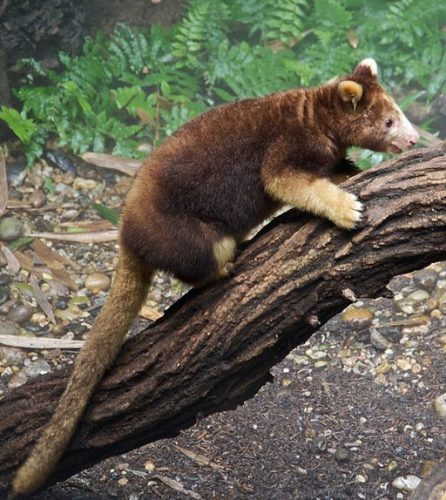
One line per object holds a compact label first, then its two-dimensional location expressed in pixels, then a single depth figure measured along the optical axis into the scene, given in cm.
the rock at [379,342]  553
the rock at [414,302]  585
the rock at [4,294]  602
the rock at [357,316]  575
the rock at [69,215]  685
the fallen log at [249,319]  330
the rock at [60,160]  721
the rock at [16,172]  702
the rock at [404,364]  535
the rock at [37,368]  543
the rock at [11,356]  552
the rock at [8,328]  574
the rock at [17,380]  536
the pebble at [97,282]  621
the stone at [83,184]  715
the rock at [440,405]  493
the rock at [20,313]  588
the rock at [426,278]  607
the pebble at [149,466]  469
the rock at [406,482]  448
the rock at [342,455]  470
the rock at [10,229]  651
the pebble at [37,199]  688
